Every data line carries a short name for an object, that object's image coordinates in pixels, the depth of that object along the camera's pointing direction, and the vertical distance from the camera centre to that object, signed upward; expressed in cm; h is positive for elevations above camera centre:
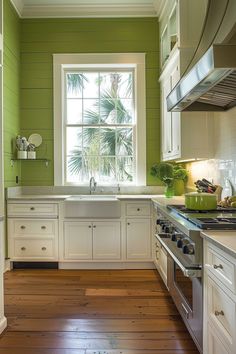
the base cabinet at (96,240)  406 -75
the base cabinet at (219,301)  142 -58
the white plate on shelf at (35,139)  466 +54
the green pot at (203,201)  248 -18
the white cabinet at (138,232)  408 -66
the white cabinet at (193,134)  343 +44
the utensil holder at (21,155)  441 +30
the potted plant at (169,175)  404 +3
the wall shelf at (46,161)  468 +23
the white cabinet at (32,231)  411 -65
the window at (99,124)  475 +75
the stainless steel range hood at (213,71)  177 +63
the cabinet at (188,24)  330 +151
